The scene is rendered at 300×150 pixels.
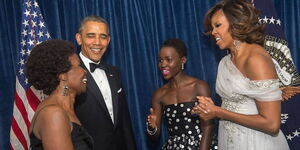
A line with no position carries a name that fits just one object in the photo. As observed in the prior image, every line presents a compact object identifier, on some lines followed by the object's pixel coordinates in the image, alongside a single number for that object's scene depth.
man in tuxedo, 2.76
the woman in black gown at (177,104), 2.97
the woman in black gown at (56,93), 1.74
